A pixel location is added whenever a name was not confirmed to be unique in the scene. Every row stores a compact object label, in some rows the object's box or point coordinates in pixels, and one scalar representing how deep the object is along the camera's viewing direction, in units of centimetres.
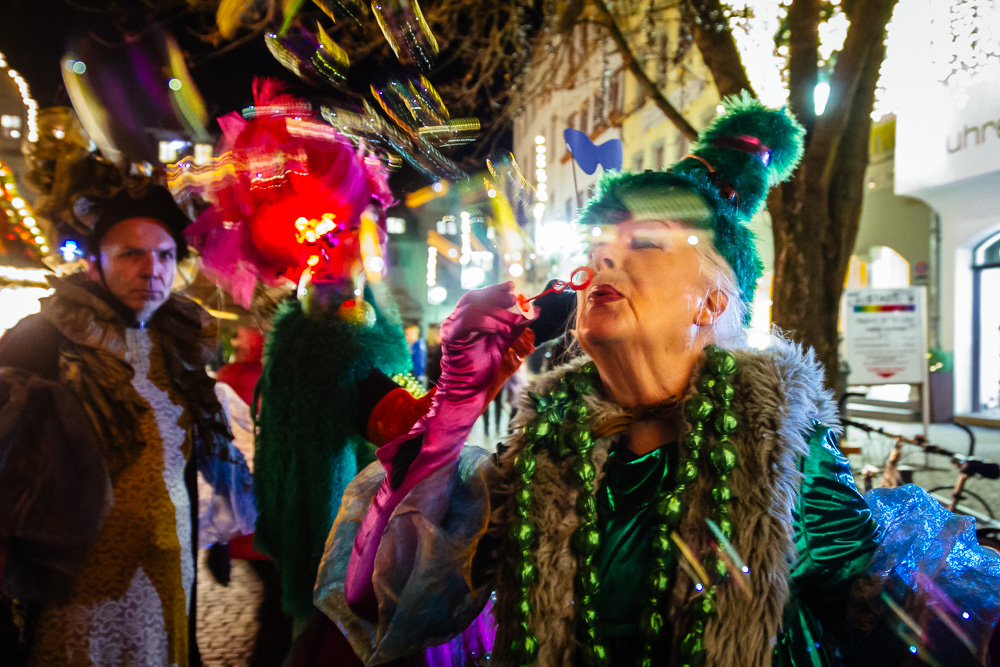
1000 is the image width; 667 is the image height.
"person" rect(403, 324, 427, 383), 980
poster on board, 661
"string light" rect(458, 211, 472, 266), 173
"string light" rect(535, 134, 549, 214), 172
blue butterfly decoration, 160
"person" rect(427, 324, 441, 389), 908
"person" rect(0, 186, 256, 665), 205
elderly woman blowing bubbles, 122
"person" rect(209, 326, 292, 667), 370
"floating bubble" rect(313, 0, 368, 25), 219
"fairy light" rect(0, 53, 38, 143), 248
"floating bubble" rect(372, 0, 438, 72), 211
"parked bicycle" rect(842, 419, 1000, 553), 386
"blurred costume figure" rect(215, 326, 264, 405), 515
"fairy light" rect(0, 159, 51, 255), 355
